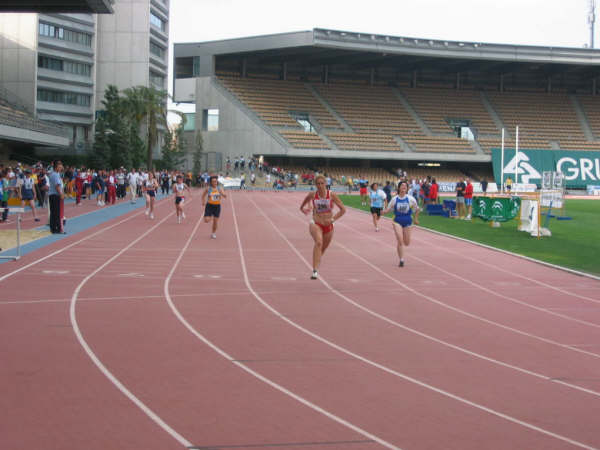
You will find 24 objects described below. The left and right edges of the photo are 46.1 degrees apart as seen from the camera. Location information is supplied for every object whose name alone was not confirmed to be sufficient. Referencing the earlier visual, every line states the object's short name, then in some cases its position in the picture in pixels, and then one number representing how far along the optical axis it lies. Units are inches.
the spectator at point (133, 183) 1429.6
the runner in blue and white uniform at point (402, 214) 585.3
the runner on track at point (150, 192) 1002.1
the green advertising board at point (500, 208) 1008.2
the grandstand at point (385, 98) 2454.5
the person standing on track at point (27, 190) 977.5
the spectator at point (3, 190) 978.1
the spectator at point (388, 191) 1249.3
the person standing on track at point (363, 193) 1531.7
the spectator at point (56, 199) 745.0
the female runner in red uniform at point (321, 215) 494.6
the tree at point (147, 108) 2272.4
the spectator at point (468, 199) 1182.9
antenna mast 3004.4
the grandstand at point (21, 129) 1603.1
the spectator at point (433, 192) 1315.2
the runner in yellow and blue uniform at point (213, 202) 789.9
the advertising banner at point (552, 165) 2329.0
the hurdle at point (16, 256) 547.7
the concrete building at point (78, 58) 2317.9
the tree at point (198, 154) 2405.3
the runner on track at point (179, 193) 968.3
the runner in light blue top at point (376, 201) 942.4
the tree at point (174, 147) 2452.0
